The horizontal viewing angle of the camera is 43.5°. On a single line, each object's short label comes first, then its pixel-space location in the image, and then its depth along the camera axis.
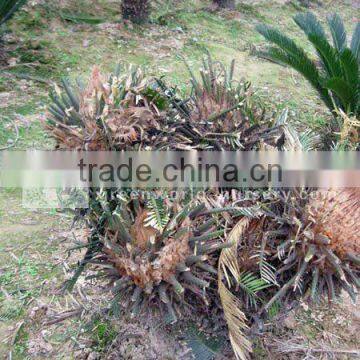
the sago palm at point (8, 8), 4.89
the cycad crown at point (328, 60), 3.92
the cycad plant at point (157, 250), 1.70
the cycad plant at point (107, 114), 1.83
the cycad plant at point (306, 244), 1.79
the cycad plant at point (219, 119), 1.99
